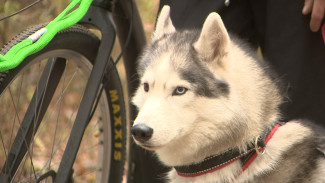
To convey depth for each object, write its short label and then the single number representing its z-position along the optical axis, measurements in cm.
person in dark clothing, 575
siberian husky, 459
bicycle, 496
